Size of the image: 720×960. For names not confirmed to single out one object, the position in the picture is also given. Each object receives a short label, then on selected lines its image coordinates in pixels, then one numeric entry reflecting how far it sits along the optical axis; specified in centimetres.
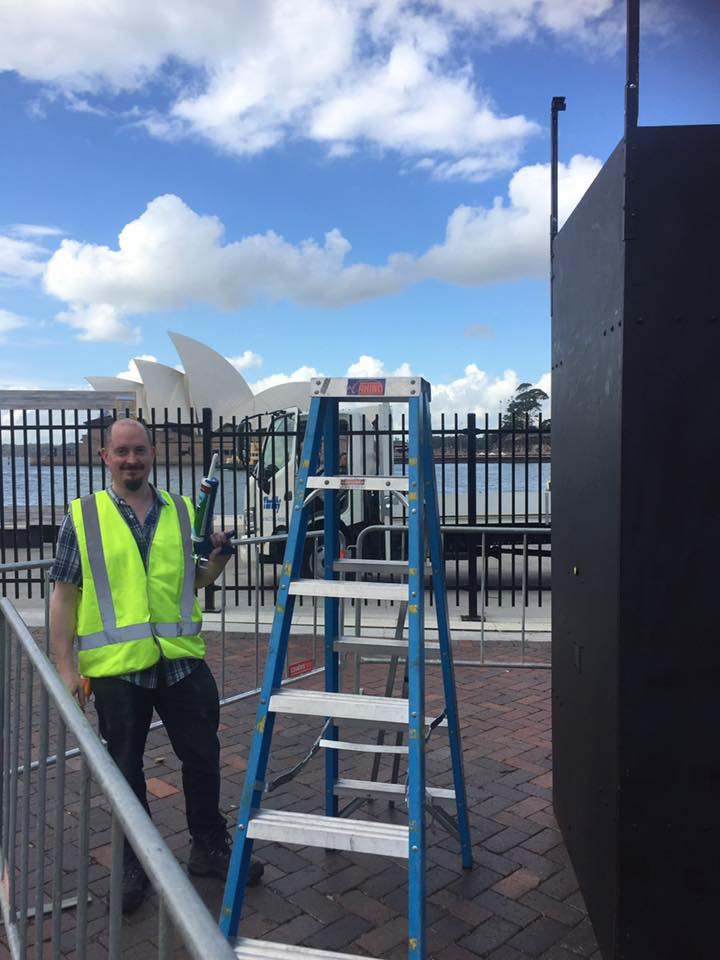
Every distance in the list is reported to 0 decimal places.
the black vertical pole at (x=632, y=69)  256
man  327
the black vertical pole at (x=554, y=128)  386
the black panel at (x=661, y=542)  253
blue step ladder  259
